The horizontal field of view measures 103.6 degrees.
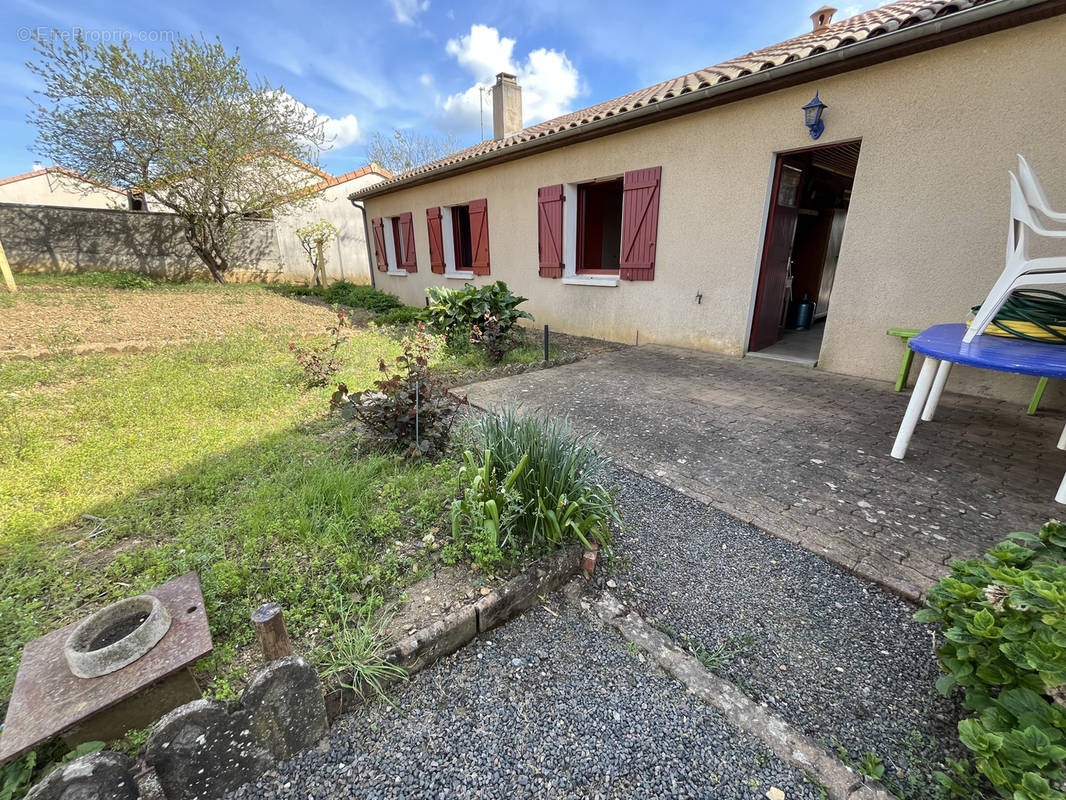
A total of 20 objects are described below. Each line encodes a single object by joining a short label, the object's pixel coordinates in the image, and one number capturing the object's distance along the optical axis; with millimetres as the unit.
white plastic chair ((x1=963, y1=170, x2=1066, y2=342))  2008
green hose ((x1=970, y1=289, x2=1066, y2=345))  2197
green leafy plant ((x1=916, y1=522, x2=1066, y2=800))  836
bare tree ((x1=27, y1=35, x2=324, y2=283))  8766
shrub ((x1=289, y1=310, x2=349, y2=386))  3930
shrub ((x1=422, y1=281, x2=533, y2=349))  4984
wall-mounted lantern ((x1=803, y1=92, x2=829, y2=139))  3695
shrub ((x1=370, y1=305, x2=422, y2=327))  7145
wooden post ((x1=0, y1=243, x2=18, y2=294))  7188
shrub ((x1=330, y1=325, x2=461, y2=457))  2406
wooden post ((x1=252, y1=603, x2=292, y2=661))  1049
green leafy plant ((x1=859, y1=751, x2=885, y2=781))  1034
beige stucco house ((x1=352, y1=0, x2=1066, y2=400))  3085
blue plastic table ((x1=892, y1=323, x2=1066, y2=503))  1865
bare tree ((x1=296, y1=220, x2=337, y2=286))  12781
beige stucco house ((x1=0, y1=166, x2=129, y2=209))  18438
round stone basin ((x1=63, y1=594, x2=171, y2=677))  1041
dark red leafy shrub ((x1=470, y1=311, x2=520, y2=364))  4805
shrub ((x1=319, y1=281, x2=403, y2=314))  9055
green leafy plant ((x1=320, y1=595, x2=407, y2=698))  1206
